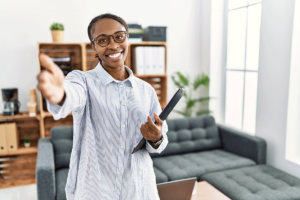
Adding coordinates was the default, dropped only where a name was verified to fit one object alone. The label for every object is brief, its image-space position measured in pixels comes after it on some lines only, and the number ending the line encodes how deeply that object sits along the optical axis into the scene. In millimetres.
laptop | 1724
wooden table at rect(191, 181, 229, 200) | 2011
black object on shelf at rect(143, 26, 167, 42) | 3426
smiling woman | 941
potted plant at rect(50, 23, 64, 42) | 3027
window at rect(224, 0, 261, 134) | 3258
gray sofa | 2193
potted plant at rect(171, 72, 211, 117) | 3652
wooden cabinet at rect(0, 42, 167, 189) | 3129
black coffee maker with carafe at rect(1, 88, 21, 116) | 3062
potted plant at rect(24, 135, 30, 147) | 3195
